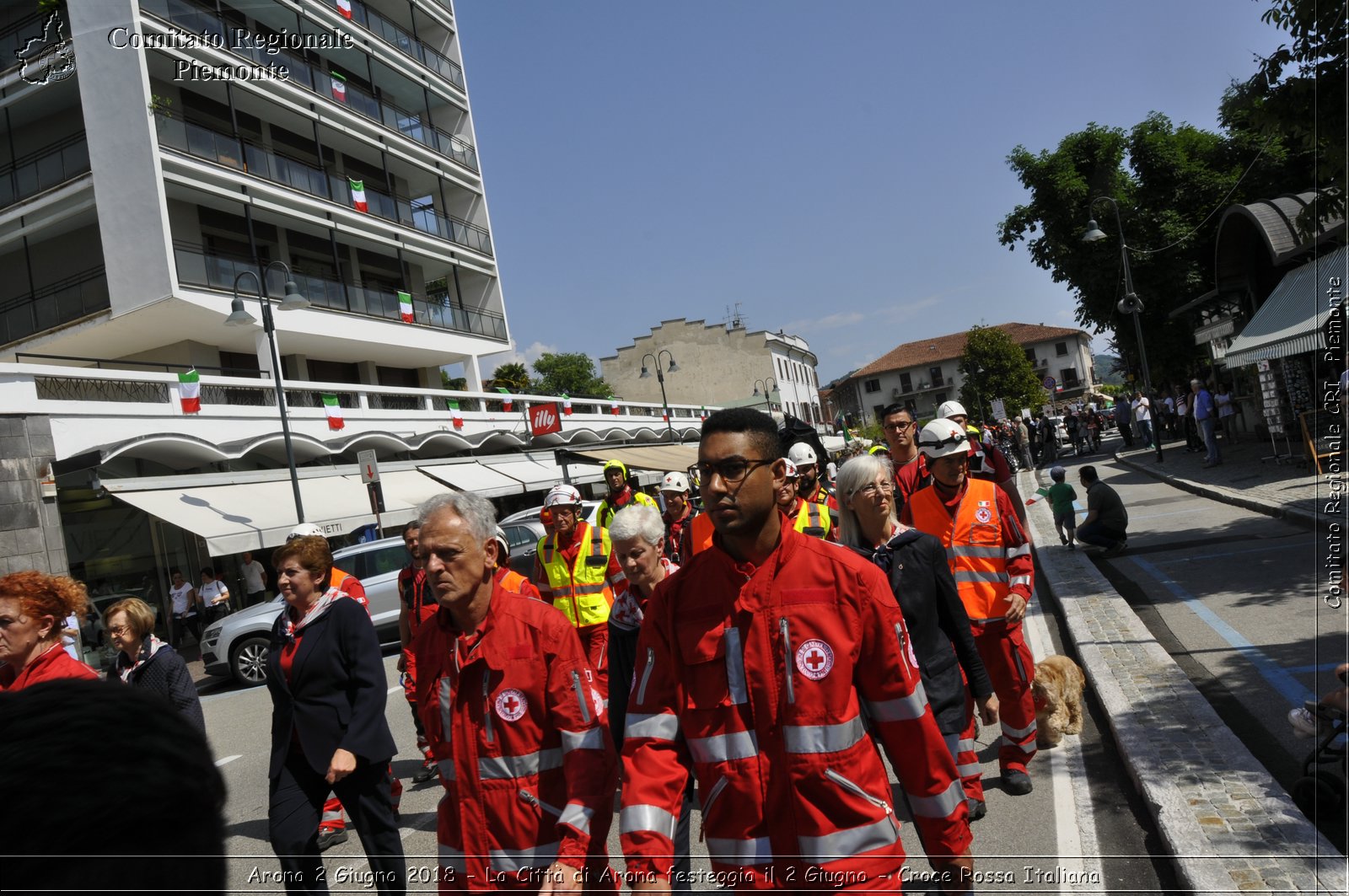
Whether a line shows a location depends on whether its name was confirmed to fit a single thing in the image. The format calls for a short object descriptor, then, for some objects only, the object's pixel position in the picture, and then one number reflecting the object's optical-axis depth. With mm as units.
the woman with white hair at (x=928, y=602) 4219
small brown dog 5977
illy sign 32562
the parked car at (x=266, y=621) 13742
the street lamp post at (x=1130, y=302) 25641
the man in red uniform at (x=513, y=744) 2812
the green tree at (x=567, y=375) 85312
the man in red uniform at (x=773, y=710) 2350
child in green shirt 13336
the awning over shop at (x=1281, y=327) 10492
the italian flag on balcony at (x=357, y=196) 30031
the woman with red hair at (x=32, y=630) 3994
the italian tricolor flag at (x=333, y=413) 23438
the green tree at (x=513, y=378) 51606
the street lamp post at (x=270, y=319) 17359
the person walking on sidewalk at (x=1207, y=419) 20531
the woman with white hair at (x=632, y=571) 4543
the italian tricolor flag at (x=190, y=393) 19359
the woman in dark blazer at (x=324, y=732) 4027
